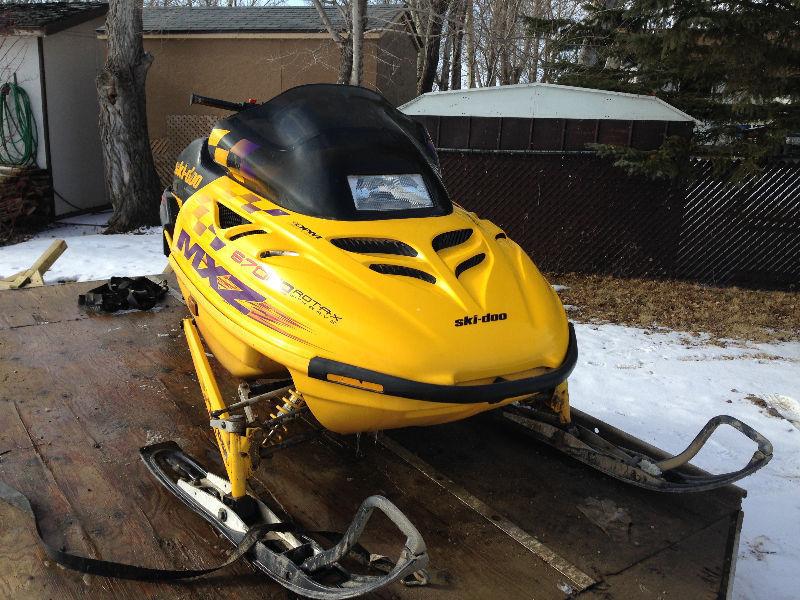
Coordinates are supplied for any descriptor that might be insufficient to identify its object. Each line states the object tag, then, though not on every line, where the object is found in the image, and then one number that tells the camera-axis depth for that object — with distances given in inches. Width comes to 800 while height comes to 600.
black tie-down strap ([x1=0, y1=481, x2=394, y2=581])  77.9
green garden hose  398.6
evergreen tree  264.1
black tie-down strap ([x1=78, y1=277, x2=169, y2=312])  173.0
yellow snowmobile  82.7
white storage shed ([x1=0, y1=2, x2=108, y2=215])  398.6
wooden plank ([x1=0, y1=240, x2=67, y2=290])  198.1
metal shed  288.2
